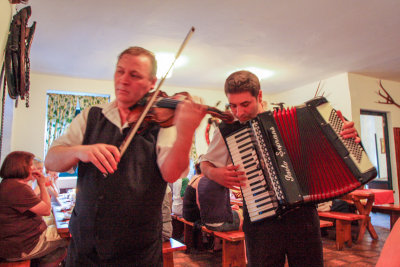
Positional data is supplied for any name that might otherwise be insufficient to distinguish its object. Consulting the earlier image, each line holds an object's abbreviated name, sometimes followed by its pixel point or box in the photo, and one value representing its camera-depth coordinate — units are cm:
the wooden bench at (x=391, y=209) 425
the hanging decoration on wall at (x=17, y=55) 185
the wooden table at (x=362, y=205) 407
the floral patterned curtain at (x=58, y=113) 570
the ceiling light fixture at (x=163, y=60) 452
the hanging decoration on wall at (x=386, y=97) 623
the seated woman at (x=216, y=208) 284
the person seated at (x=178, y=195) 398
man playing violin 98
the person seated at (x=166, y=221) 249
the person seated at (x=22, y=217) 224
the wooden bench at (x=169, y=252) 232
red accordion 131
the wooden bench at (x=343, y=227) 372
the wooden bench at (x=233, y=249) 272
